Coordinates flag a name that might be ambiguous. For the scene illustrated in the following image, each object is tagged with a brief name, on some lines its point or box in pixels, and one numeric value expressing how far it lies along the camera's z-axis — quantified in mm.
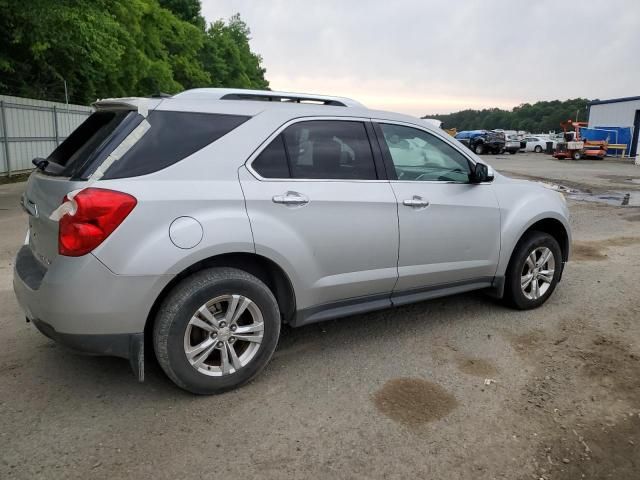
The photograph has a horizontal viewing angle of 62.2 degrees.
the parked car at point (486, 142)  35844
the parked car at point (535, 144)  43344
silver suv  2848
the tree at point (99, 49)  13305
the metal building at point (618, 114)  38031
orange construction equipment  32250
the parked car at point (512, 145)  37750
